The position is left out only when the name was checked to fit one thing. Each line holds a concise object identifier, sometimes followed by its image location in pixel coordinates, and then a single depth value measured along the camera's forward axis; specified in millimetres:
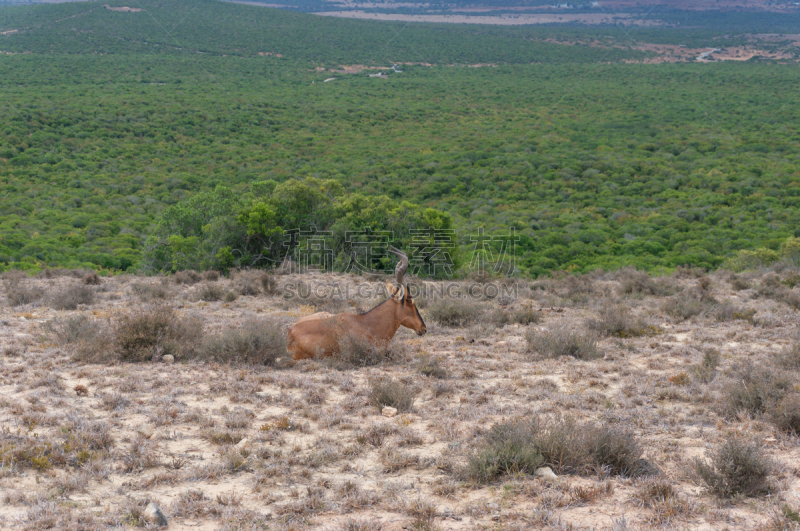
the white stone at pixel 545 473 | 9109
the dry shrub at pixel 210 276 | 28702
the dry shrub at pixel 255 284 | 25297
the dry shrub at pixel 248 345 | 15242
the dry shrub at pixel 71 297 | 21109
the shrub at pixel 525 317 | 21359
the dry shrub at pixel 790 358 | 14234
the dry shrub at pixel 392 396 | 12258
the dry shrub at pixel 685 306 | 21187
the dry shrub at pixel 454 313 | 21359
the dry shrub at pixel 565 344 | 16469
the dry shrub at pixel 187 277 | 27291
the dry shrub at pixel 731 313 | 20222
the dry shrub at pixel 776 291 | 22205
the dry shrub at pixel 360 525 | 7775
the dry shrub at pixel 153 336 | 15187
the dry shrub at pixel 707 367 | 13889
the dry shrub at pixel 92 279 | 26128
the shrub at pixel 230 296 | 23537
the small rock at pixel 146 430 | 10461
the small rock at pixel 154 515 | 7781
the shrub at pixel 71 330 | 15859
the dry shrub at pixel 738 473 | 8477
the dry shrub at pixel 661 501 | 7984
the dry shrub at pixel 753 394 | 11484
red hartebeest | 16297
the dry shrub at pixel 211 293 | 24047
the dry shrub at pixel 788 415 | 10547
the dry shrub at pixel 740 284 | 26562
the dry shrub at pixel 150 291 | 23103
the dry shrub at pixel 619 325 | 19016
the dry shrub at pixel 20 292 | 21906
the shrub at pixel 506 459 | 9141
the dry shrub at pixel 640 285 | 26687
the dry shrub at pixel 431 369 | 14812
